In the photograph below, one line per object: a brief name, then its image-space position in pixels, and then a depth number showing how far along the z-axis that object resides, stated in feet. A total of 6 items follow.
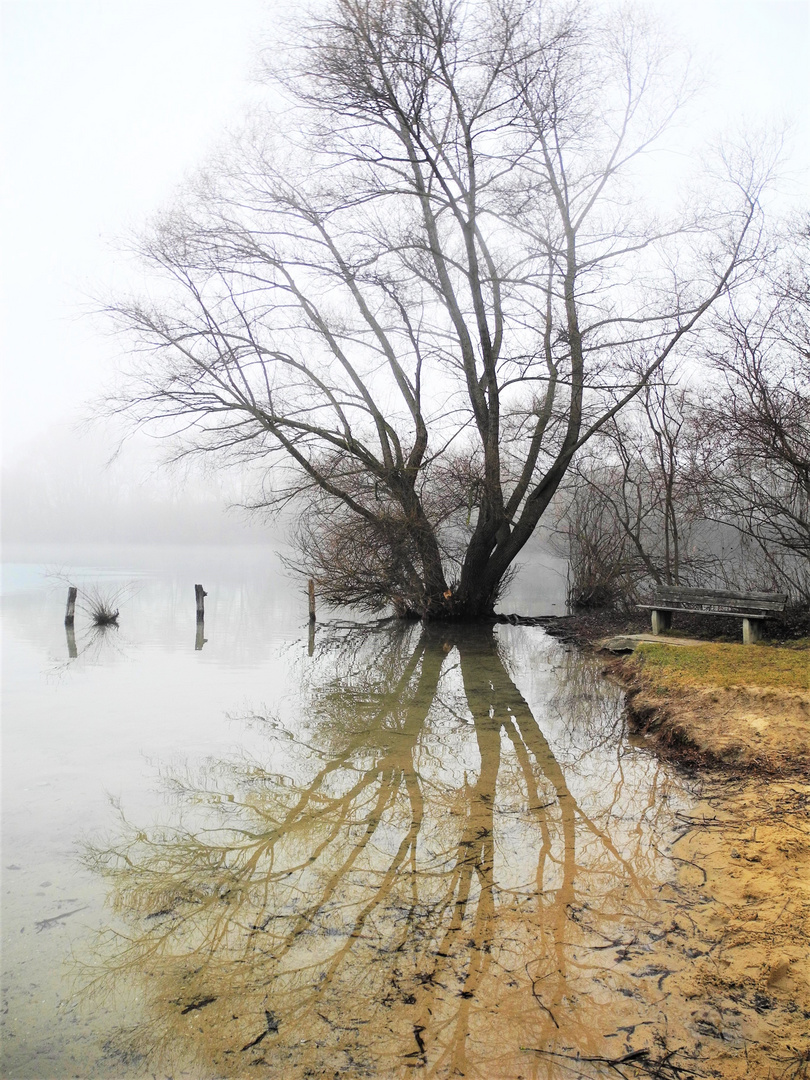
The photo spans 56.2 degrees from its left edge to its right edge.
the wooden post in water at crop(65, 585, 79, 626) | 59.67
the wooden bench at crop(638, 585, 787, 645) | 35.12
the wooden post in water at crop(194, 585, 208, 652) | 58.72
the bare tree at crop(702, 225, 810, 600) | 36.19
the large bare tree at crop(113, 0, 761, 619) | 47.44
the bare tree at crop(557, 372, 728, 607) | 52.47
